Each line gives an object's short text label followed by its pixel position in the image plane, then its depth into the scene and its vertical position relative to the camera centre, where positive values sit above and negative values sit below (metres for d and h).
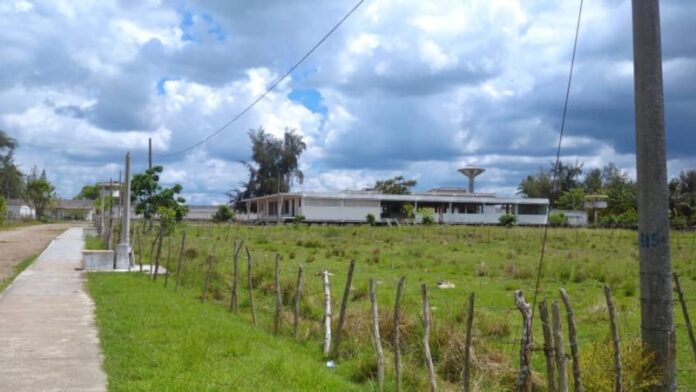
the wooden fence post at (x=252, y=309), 11.88 -1.45
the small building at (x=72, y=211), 117.95 +2.23
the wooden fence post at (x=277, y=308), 11.07 -1.34
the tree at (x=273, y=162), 96.69 +8.45
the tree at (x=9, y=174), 84.25 +6.59
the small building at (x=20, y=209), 86.71 +2.12
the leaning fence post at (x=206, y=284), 14.63 -1.27
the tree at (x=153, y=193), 43.22 +1.81
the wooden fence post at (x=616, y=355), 5.59 -1.06
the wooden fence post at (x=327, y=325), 9.72 -1.42
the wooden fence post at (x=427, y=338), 6.84 -1.18
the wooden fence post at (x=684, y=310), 6.72 -0.84
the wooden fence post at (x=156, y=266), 18.50 -1.13
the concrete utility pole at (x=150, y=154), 51.89 +5.16
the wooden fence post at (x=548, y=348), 5.66 -1.01
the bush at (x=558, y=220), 74.07 +0.33
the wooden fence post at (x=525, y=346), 5.61 -0.98
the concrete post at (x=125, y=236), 22.73 -0.41
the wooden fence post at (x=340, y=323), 9.50 -1.35
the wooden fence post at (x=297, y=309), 10.47 -1.28
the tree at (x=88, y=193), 119.91 +5.64
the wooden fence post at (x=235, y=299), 13.15 -1.44
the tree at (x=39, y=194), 94.49 +4.15
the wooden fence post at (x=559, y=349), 5.51 -1.00
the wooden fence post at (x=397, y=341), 7.45 -1.27
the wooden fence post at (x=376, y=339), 7.88 -1.35
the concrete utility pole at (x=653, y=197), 5.63 +0.21
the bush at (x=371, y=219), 72.62 +0.44
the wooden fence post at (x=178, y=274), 16.50 -1.18
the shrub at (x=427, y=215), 71.94 +0.86
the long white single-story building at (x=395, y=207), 73.81 +1.90
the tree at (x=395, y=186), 106.29 +5.70
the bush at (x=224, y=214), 77.38 +1.04
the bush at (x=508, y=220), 74.31 +0.33
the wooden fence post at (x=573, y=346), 5.57 -0.98
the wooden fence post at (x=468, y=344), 6.46 -1.14
